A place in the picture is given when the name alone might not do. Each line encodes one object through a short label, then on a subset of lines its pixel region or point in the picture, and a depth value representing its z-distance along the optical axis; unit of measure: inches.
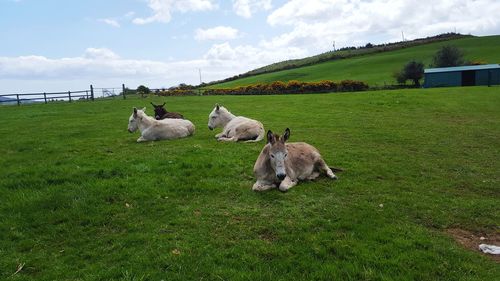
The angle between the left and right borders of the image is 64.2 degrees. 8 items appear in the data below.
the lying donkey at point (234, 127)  585.9
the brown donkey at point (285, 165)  336.2
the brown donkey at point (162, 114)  737.6
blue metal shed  2288.4
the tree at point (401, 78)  2531.0
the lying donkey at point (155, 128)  606.9
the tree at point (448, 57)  2925.9
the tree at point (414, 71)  2546.8
